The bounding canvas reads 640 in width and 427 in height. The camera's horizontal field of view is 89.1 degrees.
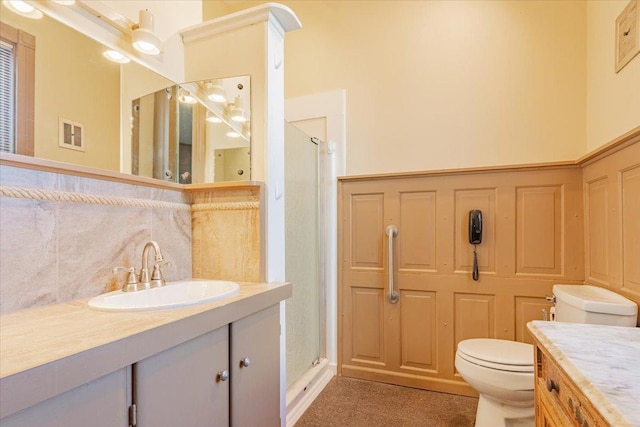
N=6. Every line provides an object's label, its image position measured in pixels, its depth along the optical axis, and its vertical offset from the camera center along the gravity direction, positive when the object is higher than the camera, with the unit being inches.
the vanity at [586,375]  24.7 -14.6
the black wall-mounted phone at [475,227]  81.0 -3.2
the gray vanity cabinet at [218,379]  31.6 -19.4
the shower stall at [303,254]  76.7 -10.3
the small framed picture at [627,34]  56.1 +32.7
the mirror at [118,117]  41.1 +15.6
